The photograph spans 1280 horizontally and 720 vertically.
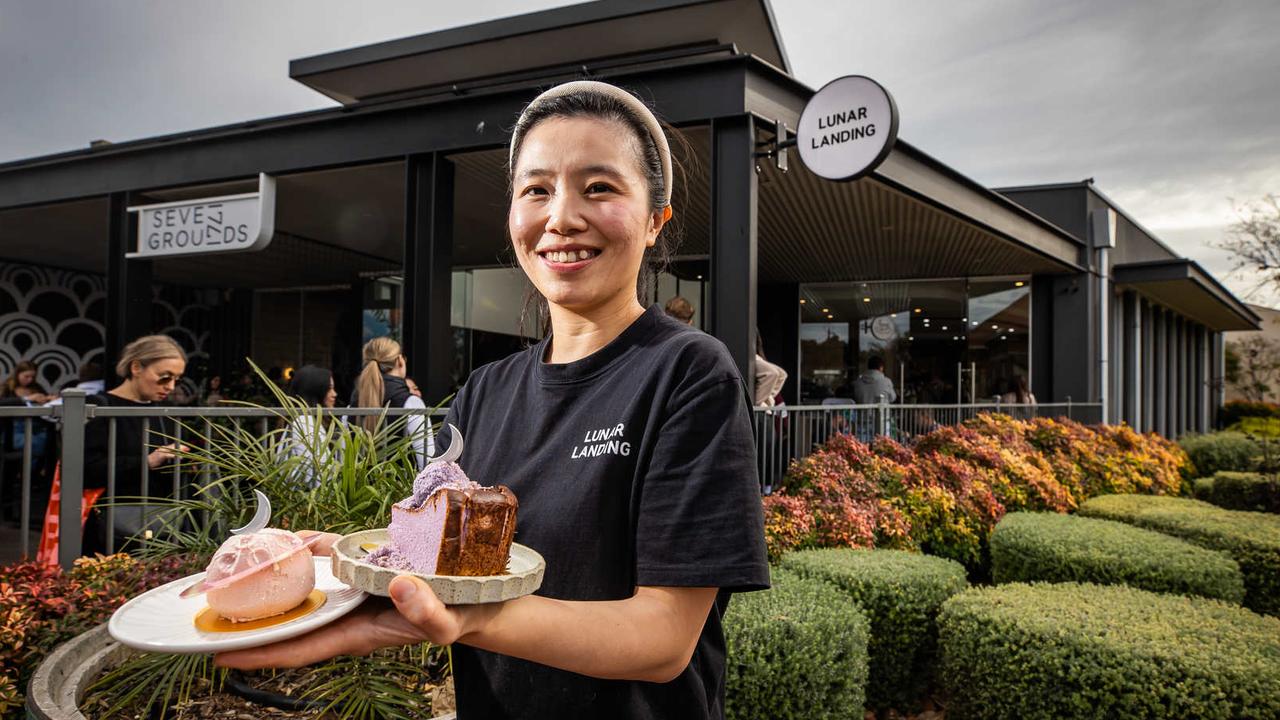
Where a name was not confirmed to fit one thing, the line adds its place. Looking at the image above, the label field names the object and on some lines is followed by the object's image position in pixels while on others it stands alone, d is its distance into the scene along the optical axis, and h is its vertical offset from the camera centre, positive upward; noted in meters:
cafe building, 6.31 +2.16
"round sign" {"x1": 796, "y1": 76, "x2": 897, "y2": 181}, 5.45 +2.08
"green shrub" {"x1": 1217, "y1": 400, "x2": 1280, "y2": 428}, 22.95 -0.83
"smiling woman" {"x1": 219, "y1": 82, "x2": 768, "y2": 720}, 0.76 -0.12
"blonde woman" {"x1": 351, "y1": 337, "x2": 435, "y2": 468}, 5.07 -0.04
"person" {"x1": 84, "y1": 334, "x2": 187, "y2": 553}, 3.51 -0.30
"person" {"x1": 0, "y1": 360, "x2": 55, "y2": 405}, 8.76 -0.14
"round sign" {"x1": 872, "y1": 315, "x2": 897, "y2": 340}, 14.52 +1.16
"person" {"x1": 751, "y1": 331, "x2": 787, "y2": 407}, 6.29 -0.02
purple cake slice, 0.79 -0.18
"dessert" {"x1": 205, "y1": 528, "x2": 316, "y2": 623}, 0.82 -0.25
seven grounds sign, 6.68 +1.48
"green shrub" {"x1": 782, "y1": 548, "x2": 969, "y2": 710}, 3.78 -1.24
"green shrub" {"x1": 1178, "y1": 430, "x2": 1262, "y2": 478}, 12.05 -1.19
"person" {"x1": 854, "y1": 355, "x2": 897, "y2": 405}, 10.37 -0.04
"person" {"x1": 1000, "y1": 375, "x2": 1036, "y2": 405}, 11.53 -0.19
